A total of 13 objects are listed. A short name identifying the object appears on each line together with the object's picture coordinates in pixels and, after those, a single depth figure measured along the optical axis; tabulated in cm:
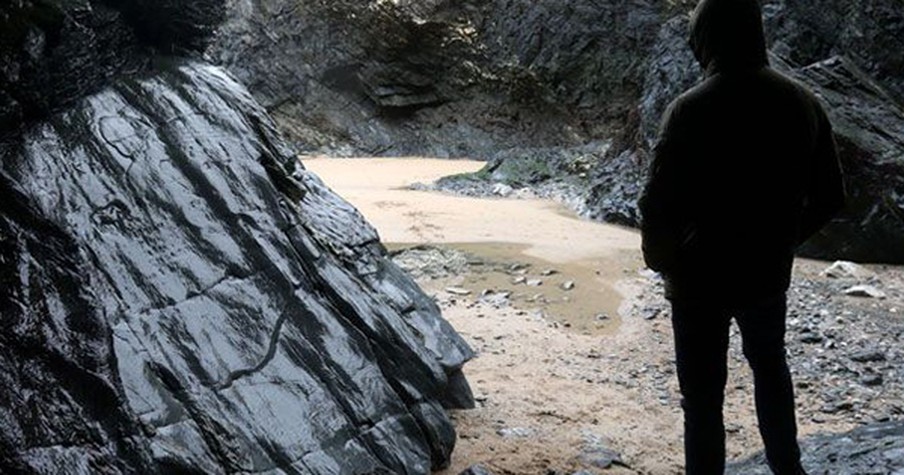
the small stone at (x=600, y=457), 374
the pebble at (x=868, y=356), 486
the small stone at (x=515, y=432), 403
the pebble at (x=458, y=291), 675
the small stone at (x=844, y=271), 684
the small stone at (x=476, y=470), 345
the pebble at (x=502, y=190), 1256
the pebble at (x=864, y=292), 614
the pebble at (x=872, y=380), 456
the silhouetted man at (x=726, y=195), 220
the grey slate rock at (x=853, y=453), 261
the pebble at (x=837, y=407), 425
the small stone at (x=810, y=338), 521
